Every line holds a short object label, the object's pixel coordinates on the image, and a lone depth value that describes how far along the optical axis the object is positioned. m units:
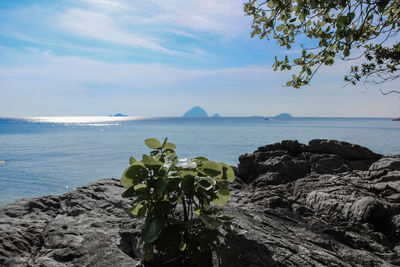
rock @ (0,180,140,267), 2.35
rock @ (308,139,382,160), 7.59
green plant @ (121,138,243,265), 1.74
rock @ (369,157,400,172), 5.64
